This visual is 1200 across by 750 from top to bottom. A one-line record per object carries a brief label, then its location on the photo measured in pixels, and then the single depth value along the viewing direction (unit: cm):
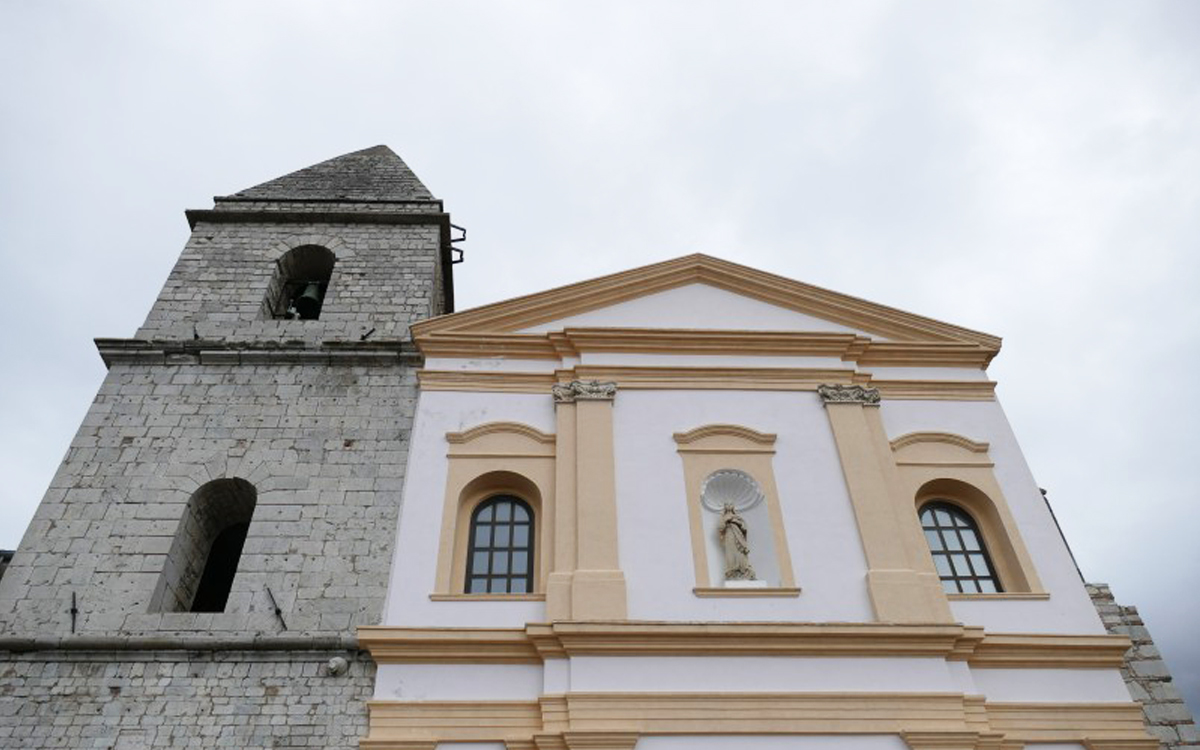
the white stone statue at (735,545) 970
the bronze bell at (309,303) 1376
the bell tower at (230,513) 837
